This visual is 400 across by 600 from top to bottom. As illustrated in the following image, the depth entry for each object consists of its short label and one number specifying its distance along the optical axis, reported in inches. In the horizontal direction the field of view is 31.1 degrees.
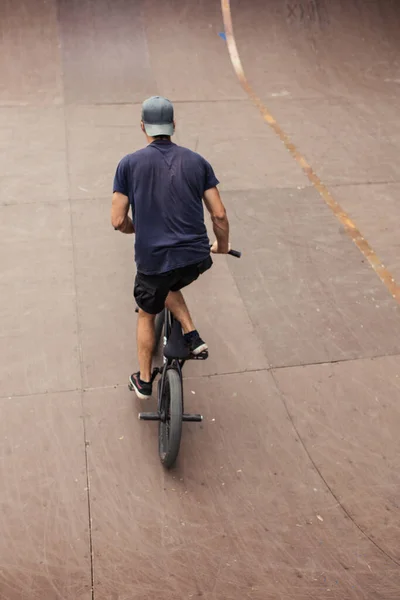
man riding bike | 171.2
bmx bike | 172.7
